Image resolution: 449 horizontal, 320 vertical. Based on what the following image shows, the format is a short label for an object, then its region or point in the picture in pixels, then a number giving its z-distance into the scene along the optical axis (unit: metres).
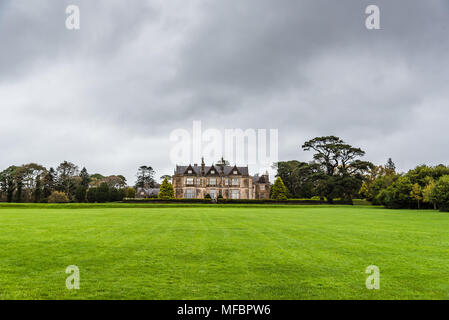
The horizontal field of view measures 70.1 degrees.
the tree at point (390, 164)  123.41
